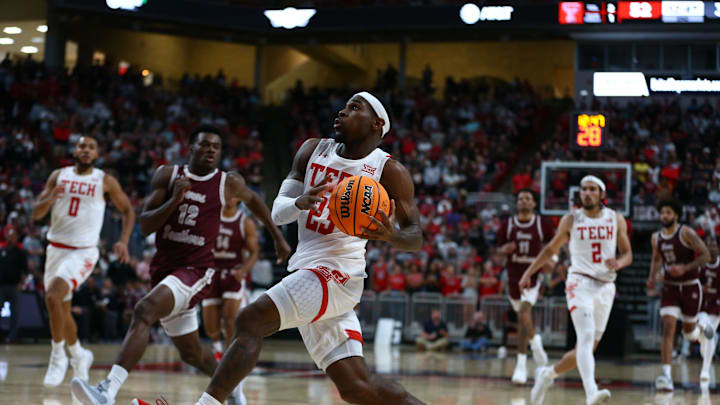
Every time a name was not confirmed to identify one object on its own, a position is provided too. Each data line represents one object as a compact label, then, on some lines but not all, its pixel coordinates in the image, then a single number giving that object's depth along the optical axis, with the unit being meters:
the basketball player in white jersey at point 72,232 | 9.66
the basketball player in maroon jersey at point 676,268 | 12.05
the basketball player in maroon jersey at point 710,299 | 12.75
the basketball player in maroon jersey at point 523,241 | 13.32
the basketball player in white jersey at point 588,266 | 9.05
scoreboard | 21.48
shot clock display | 17.09
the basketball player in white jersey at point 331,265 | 5.14
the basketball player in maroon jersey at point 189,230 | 7.14
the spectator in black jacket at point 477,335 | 18.36
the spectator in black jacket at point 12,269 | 16.09
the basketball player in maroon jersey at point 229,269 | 11.27
